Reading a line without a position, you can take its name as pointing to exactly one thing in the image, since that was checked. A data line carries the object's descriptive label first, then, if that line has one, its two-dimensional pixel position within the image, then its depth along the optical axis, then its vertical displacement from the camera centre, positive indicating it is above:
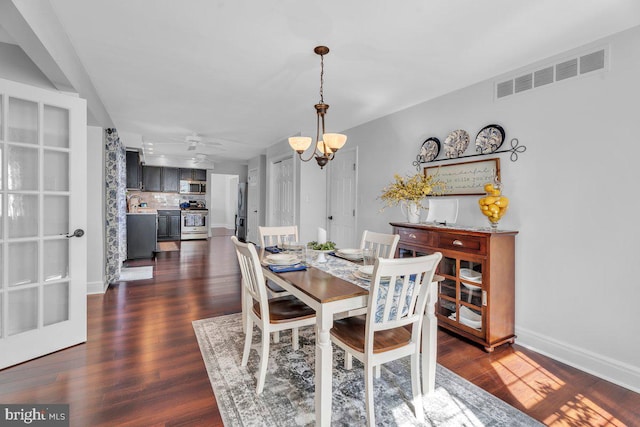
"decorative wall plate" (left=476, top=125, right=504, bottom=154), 2.80 +0.70
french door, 2.15 -0.10
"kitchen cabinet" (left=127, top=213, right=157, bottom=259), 6.11 -0.53
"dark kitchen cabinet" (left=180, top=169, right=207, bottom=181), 9.23 +1.09
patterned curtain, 4.21 +0.06
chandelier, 2.41 +0.60
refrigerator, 8.86 -0.04
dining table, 1.52 -0.48
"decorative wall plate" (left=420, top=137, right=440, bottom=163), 3.39 +0.72
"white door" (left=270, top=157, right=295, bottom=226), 5.76 +0.35
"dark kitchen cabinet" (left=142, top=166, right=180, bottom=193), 8.76 +0.89
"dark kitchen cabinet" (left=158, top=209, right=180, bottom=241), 8.91 -0.46
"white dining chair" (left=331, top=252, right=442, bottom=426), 1.51 -0.58
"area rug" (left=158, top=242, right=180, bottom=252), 7.23 -0.95
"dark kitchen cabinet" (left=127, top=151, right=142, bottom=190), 6.69 +0.86
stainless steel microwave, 9.25 +0.71
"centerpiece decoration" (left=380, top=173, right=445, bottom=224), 3.15 +0.22
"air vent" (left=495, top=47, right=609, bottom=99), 2.23 +1.14
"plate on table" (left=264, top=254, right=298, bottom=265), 2.15 -0.36
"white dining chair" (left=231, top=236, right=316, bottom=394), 1.88 -0.69
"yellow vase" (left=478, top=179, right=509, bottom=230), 2.63 +0.08
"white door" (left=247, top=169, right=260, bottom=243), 7.96 +0.17
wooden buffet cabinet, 2.50 -0.60
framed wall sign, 2.88 +0.38
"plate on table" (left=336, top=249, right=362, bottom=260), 2.39 -0.34
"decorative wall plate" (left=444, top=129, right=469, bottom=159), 3.12 +0.73
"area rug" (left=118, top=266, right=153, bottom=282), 4.62 -1.04
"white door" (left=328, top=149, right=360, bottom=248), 4.77 +0.20
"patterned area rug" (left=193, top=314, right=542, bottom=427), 1.68 -1.14
